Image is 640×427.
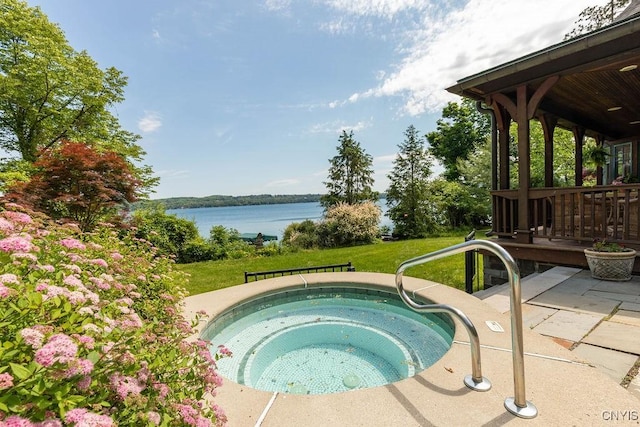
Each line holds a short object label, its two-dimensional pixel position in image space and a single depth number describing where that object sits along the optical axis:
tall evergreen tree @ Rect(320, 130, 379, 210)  20.03
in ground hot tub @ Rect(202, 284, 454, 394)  3.03
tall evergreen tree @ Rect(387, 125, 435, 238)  15.31
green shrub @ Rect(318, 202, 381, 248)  13.28
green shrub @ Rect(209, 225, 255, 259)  11.62
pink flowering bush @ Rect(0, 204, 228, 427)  0.85
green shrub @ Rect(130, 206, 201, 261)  10.94
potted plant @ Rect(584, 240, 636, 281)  4.07
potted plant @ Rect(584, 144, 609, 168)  7.73
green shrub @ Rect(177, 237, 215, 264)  11.50
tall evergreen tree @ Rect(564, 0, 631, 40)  14.27
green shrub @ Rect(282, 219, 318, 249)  13.36
